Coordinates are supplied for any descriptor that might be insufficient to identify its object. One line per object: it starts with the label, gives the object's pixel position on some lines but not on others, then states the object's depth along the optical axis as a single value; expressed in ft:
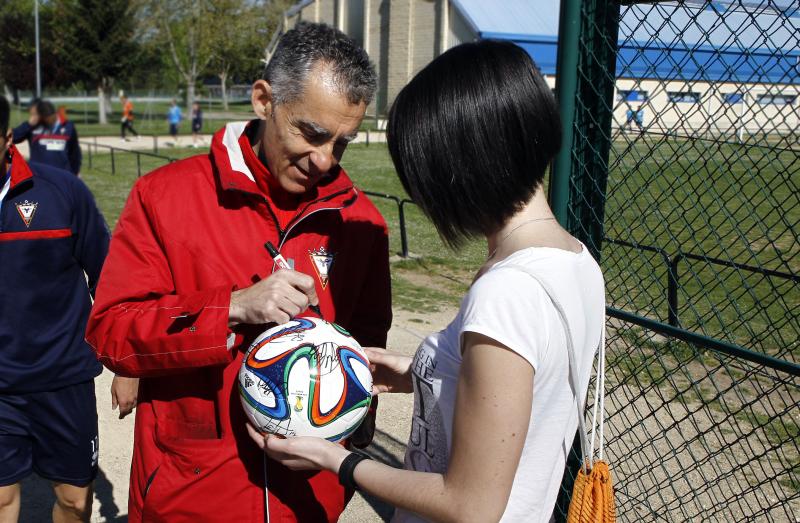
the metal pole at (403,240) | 34.76
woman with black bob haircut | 5.06
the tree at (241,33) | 145.48
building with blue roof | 110.42
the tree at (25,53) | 155.84
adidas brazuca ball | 6.79
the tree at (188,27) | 142.51
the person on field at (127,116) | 101.21
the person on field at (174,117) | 104.78
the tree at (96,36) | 147.23
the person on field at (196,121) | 97.91
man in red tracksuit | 7.53
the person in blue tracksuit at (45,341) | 11.07
